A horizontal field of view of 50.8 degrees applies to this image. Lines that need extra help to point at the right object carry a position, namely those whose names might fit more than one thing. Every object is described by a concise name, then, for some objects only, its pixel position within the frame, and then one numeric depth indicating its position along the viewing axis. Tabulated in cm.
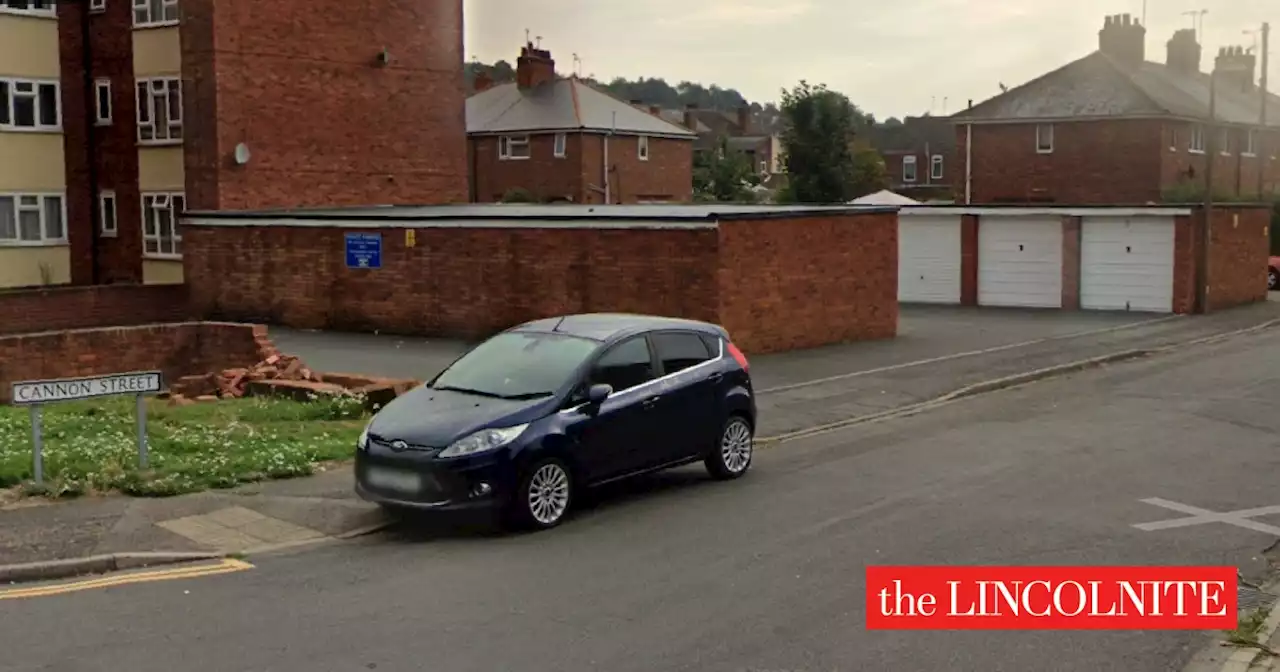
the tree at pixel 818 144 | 5347
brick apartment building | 3161
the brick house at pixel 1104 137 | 4719
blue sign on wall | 2656
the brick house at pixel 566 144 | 5475
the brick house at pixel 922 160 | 8356
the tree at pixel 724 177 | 6569
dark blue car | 1005
